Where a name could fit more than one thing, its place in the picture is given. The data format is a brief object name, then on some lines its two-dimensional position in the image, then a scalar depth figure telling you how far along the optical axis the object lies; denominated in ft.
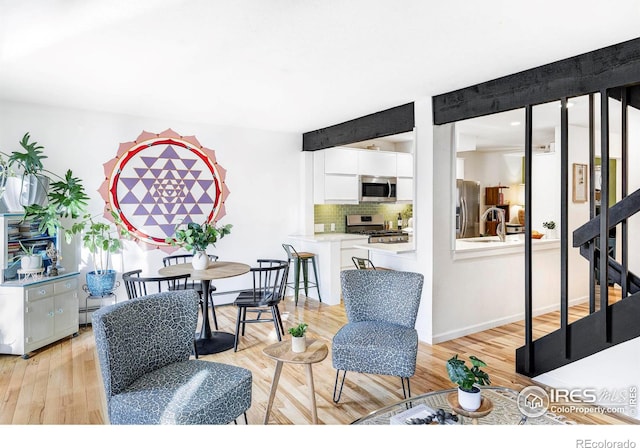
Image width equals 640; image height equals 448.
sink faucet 15.40
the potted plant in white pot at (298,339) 7.89
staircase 8.33
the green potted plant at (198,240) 12.80
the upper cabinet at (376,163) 20.94
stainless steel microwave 21.04
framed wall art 17.70
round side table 7.58
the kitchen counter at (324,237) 18.02
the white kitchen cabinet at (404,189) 22.58
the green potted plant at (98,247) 13.89
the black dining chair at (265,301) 12.28
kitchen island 17.95
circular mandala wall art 15.55
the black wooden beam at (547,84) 8.38
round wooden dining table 12.22
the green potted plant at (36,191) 12.36
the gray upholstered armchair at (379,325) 8.41
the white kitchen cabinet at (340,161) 19.79
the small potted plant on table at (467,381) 5.67
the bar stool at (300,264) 18.11
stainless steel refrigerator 21.53
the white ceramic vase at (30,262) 12.24
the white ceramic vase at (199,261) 12.98
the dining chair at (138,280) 11.09
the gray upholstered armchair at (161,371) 6.23
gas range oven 21.31
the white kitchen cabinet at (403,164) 22.44
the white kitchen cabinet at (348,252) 18.61
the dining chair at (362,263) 14.39
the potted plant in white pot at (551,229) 16.92
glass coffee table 5.85
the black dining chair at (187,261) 13.82
